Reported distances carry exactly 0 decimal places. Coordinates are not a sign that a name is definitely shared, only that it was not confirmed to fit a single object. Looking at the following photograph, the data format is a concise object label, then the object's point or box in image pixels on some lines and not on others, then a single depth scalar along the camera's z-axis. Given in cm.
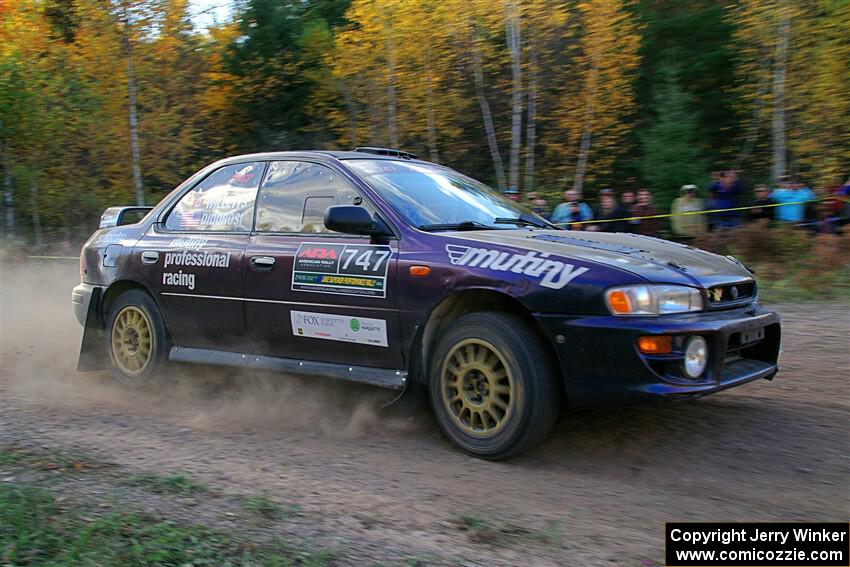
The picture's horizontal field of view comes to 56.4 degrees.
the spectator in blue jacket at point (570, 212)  1273
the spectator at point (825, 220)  1151
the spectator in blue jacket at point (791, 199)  1211
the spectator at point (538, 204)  1449
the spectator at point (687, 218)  1245
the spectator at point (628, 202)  1326
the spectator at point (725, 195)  1240
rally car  402
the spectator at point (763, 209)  1221
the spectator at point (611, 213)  1293
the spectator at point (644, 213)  1295
